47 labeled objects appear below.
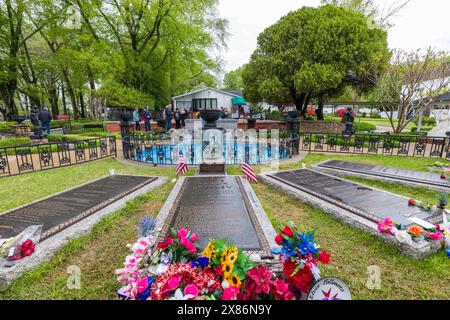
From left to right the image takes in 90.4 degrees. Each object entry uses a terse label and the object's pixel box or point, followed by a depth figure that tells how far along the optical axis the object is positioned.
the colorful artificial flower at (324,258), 2.15
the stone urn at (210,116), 7.61
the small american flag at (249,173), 6.51
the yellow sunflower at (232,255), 2.25
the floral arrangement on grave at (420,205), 4.26
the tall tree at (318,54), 16.16
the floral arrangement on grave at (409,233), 3.25
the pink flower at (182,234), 2.56
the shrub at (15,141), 11.75
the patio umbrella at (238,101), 29.09
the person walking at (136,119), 17.28
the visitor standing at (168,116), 17.79
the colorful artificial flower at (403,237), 3.23
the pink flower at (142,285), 2.17
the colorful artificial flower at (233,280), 2.15
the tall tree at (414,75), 12.91
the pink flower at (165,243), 2.53
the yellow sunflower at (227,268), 2.20
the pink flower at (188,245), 2.51
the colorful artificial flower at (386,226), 3.45
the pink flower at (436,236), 3.30
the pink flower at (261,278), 2.12
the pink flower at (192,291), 2.06
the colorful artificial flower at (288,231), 2.32
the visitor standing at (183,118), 20.62
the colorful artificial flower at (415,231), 3.26
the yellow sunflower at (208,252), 2.36
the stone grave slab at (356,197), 4.14
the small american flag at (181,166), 7.30
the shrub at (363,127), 19.52
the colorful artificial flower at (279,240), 2.33
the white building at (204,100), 31.98
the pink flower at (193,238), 2.56
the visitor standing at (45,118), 14.51
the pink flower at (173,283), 2.12
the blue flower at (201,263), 2.36
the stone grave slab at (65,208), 3.77
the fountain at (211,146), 7.33
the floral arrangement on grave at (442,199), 4.09
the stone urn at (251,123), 20.36
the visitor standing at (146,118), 17.97
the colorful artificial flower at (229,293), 2.04
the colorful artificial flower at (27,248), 2.98
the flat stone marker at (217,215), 3.47
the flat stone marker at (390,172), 6.14
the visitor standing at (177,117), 19.95
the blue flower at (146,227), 2.86
